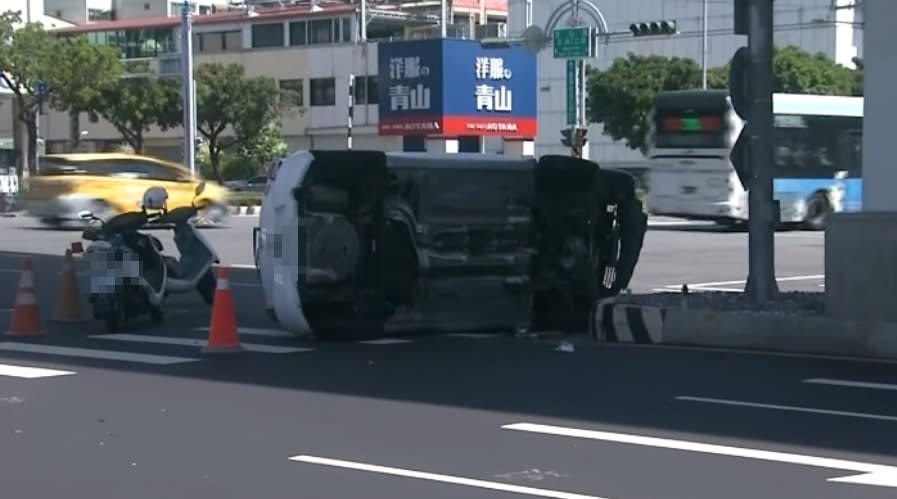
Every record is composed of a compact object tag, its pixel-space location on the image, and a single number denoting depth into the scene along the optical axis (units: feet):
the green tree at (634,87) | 221.87
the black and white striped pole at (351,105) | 232.28
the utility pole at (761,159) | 49.85
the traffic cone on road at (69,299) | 58.18
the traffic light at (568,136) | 150.61
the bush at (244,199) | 165.17
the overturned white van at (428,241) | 50.16
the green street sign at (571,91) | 167.73
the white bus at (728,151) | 124.88
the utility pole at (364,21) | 233.55
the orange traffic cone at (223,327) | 47.93
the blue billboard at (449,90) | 143.13
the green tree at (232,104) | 224.33
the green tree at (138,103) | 225.76
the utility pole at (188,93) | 160.76
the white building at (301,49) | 243.40
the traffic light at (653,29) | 151.74
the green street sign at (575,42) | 146.51
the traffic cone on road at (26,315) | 53.21
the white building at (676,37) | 245.86
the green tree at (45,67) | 200.75
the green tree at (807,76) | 209.97
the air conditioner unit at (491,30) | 266.57
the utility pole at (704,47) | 208.80
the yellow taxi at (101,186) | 121.70
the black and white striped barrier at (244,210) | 159.94
